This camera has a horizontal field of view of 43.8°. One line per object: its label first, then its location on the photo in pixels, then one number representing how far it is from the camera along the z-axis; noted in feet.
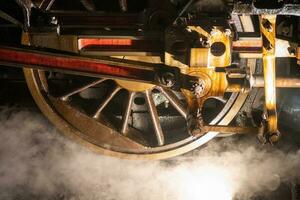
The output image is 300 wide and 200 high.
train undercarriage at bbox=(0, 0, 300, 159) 9.78
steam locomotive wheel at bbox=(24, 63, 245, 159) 14.01
